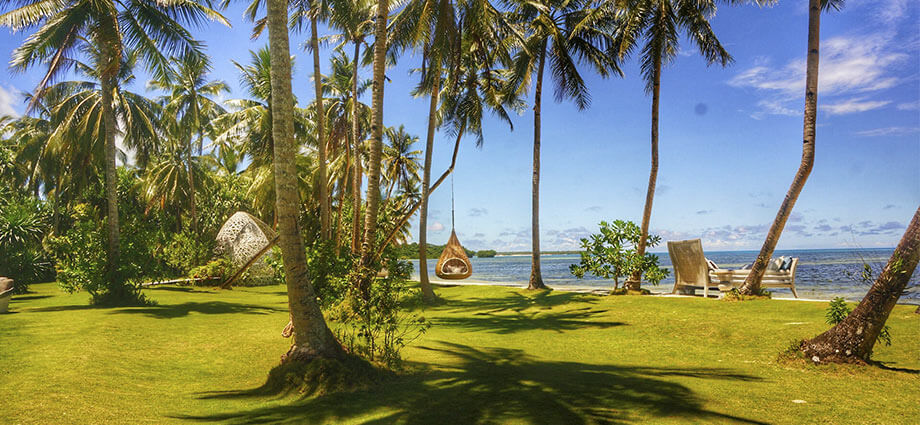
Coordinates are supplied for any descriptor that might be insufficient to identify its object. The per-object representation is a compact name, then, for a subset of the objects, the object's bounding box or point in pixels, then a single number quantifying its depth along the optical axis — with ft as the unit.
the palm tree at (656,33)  41.14
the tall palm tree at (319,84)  40.45
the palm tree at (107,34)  35.09
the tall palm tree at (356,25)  41.83
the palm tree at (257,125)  64.54
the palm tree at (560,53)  47.16
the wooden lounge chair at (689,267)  35.08
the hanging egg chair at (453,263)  58.54
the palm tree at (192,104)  76.89
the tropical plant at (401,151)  89.04
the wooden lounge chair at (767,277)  33.53
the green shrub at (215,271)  59.06
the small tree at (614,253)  39.70
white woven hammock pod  65.51
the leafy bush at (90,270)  34.47
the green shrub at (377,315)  18.37
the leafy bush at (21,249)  52.70
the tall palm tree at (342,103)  58.90
